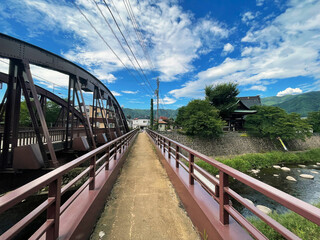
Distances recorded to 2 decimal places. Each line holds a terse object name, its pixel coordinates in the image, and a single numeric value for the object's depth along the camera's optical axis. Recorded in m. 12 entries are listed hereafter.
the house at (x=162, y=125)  49.35
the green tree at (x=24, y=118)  21.86
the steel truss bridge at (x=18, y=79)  4.35
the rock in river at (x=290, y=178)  10.51
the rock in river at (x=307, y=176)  11.04
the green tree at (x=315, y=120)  26.36
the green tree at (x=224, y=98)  24.81
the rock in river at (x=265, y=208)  6.01
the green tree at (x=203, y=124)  18.28
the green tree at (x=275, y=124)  18.66
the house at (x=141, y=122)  68.31
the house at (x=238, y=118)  25.38
